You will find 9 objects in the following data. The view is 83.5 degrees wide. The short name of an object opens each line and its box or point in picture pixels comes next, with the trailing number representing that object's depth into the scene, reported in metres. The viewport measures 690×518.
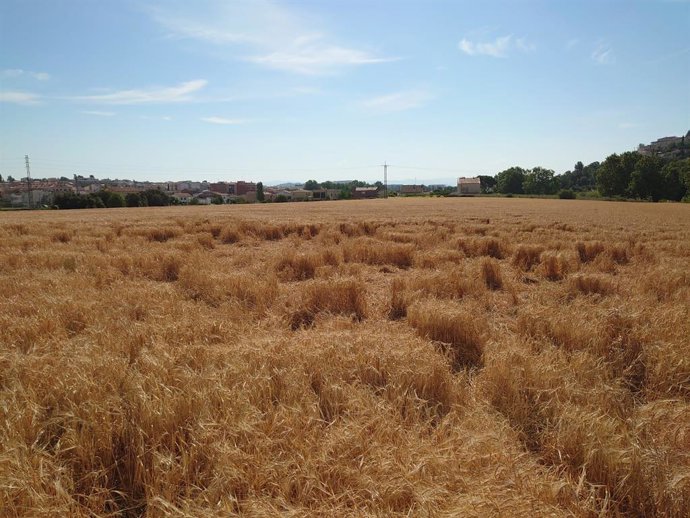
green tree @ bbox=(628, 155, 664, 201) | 88.06
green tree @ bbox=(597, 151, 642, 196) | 94.94
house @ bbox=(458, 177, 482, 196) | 144.69
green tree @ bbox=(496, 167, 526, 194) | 137.00
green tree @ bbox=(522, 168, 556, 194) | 127.62
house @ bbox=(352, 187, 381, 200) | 130.12
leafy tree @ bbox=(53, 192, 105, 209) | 61.72
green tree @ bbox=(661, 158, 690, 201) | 88.38
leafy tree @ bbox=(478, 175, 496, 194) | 155.38
